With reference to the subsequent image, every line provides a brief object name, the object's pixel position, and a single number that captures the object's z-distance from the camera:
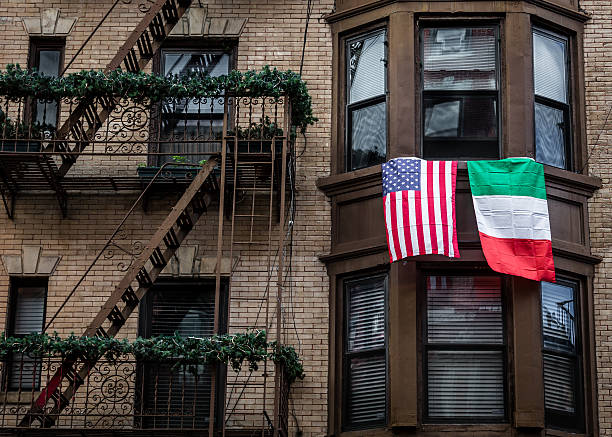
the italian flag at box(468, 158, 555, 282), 14.70
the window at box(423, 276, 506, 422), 14.68
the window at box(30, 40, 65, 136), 17.14
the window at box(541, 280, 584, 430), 14.84
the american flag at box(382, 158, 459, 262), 14.75
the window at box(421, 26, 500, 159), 15.84
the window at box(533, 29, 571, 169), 16.12
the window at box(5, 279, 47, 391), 15.87
